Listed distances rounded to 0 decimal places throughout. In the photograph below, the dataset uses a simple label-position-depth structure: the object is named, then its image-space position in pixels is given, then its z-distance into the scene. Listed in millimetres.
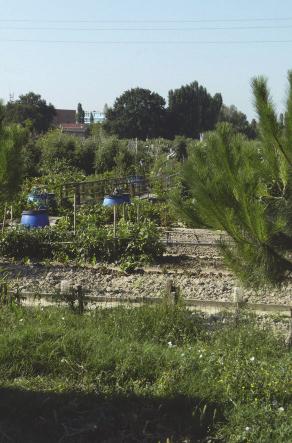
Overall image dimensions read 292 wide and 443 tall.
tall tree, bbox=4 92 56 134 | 55438
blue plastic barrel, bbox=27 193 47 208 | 14842
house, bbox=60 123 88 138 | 62172
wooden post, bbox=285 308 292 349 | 4941
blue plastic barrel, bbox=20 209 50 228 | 11525
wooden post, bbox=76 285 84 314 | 5877
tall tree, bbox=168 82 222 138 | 65875
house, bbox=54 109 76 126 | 98312
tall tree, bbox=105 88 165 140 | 62906
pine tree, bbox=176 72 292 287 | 4117
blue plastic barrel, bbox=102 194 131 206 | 14289
